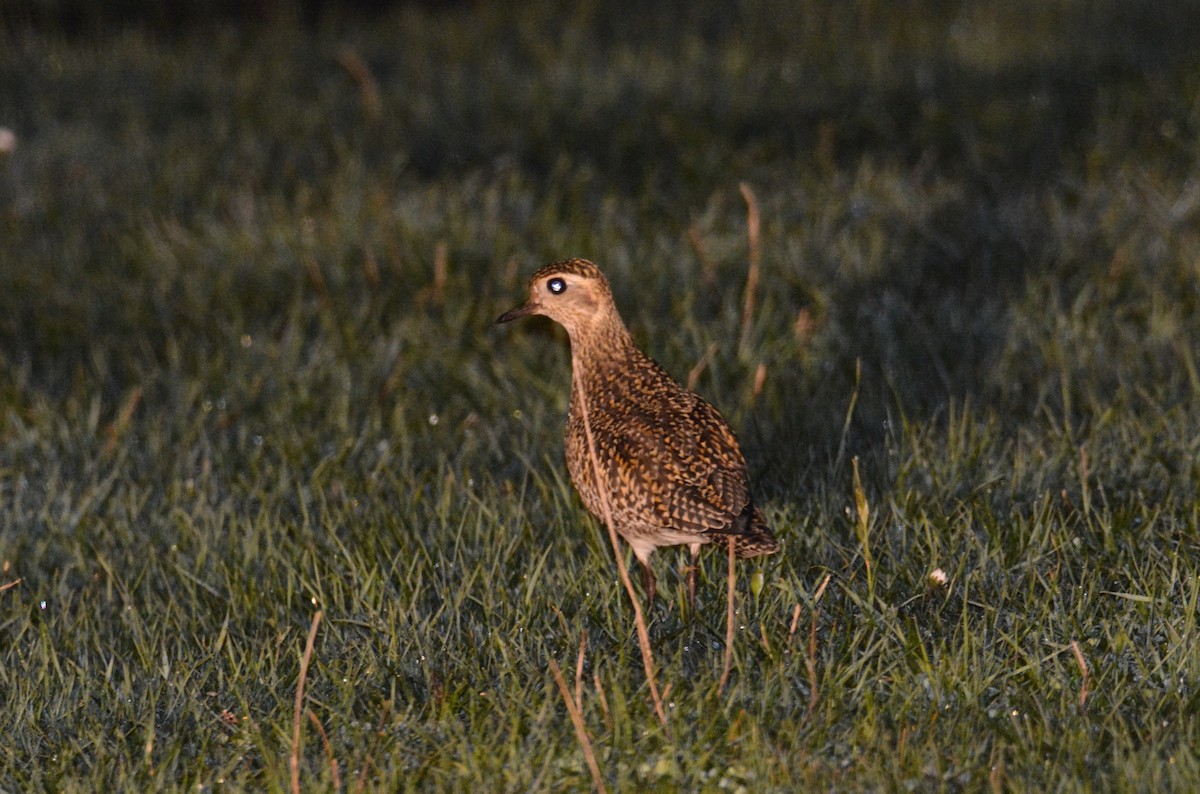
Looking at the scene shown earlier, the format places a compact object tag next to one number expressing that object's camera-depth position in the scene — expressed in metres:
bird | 8.98
